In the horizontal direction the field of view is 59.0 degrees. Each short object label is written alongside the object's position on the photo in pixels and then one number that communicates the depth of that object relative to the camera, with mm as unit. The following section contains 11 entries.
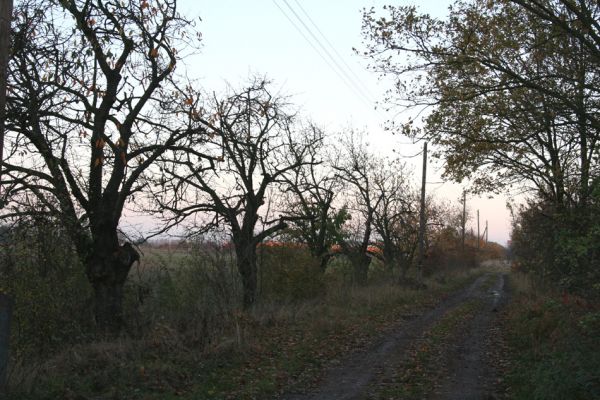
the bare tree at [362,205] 30172
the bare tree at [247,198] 18094
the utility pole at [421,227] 31003
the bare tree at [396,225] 33594
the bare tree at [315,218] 23984
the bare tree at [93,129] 9117
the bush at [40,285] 9773
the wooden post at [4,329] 6609
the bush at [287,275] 21016
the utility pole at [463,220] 64637
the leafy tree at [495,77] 12367
